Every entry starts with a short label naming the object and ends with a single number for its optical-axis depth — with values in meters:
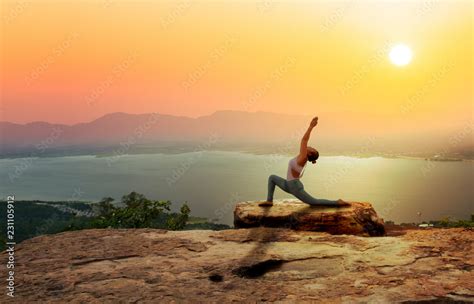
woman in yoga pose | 8.24
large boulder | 7.80
